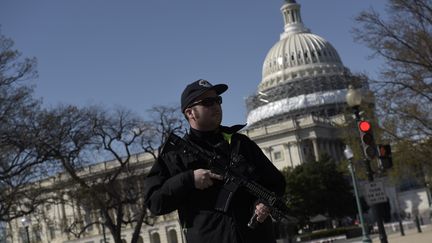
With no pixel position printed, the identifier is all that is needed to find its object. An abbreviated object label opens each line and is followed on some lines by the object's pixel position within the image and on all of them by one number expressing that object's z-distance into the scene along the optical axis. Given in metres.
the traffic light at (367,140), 17.84
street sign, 18.83
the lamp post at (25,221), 42.63
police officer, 5.34
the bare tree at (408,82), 28.75
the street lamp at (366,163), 19.70
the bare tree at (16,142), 31.75
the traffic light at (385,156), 18.03
